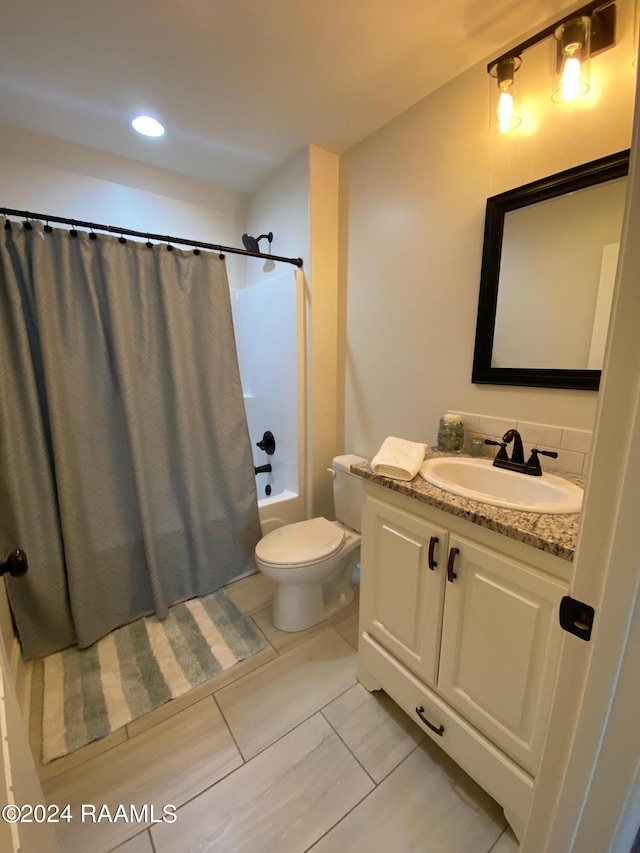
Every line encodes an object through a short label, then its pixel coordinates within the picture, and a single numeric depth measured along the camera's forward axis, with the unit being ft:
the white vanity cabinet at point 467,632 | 2.73
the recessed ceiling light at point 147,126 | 5.42
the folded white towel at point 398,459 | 3.72
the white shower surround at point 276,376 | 6.82
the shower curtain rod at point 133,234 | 4.37
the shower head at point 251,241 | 7.25
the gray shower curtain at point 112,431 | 4.62
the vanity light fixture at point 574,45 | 3.31
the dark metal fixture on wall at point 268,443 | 7.77
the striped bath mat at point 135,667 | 4.16
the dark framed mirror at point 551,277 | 3.61
